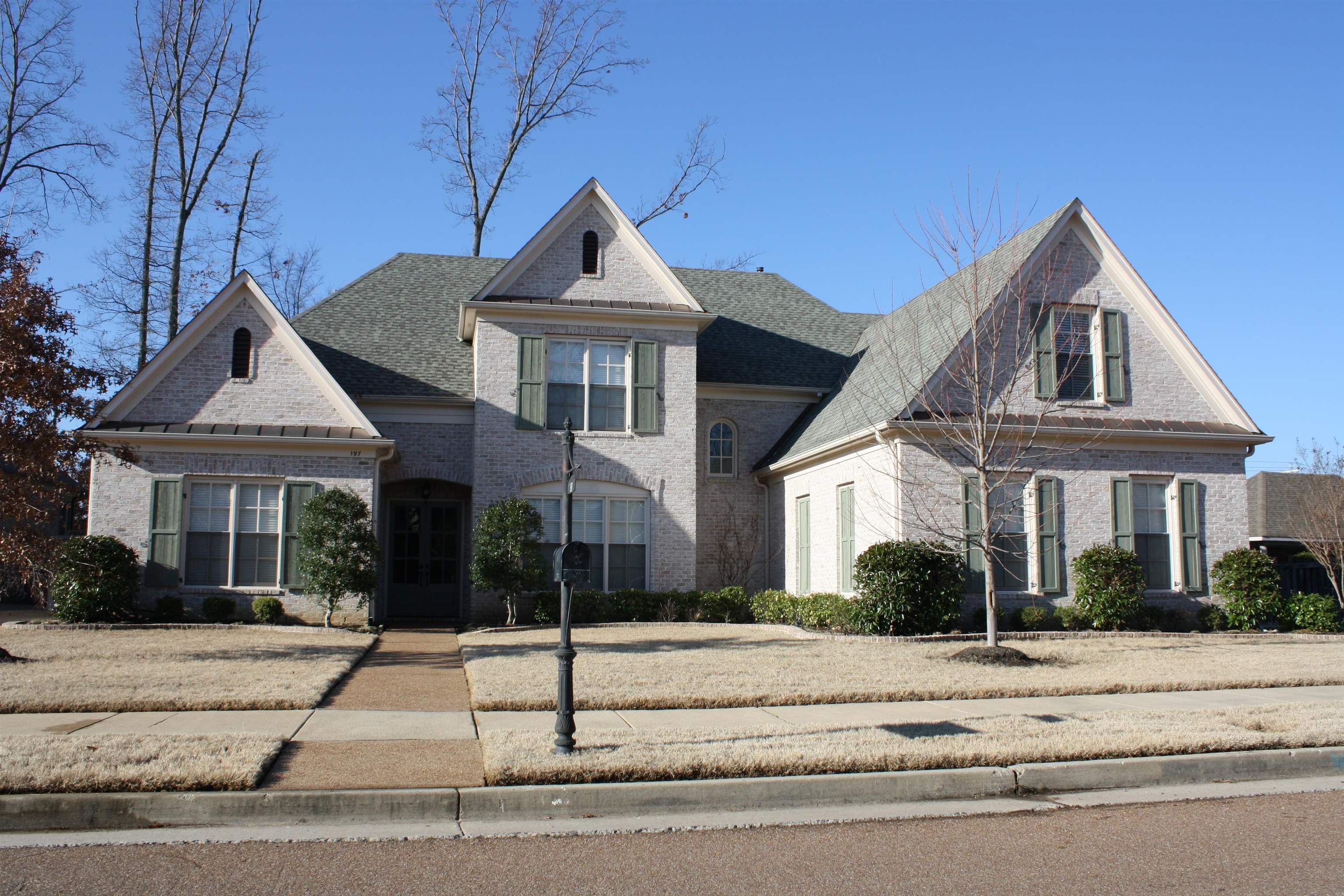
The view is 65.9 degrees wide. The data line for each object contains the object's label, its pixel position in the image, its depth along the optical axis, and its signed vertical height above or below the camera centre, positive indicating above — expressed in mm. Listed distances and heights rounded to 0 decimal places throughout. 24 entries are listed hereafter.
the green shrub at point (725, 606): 19359 -979
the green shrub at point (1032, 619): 16781 -1059
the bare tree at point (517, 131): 31250 +12708
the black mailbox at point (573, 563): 7664 -77
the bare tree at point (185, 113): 29188 +12655
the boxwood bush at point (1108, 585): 16859 -521
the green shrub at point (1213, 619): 17797 -1114
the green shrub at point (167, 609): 17094 -927
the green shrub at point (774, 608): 18359 -988
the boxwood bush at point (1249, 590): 17656 -609
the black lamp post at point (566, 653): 7266 -723
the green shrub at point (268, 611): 17266 -965
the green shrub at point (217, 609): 17156 -931
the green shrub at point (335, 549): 16766 +54
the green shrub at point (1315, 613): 17734 -1004
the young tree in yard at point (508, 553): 17953 +9
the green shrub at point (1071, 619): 16953 -1063
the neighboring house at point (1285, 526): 25281 +759
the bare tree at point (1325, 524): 22703 +685
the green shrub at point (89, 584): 16391 -492
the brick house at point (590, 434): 17828 +2194
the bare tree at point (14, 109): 27297 +11692
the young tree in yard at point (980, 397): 16047 +2587
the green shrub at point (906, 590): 15672 -548
